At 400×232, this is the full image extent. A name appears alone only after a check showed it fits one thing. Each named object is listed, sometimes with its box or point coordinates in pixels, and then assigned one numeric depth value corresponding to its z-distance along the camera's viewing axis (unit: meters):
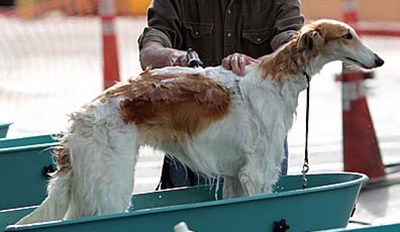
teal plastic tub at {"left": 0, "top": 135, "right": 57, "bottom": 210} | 8.98
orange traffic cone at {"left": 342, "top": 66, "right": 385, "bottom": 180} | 12.44
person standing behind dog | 8.39
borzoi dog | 7.24
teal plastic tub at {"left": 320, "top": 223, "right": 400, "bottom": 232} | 5.48
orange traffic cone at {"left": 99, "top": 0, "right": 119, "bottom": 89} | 15.00
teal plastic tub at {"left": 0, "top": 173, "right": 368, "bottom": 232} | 6.81
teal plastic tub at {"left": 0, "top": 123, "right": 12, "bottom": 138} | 10.37
